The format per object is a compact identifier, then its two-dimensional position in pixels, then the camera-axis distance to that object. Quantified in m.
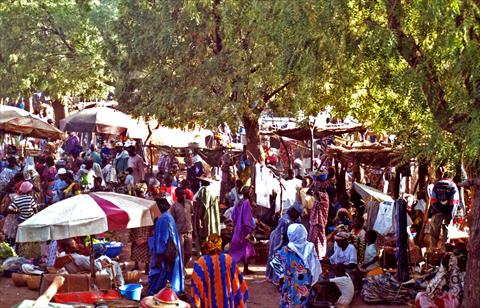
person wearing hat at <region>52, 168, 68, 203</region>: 17.20
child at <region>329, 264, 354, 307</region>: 12.68
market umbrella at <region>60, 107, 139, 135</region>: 22.53
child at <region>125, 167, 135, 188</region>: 19.52
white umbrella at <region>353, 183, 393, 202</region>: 15.89
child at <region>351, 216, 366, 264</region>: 13.92
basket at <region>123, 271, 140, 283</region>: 13.38
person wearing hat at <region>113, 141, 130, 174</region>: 22.53
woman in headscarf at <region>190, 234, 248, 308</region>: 8.74
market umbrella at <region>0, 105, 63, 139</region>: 20.44
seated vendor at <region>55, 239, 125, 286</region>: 12.09
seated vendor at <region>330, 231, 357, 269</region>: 13.34
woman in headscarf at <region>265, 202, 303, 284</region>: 13.24
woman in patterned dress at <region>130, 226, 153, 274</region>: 14.14
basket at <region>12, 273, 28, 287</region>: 13.59
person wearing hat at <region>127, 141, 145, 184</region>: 21.12
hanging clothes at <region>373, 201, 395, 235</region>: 15.04
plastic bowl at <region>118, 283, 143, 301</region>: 11.52
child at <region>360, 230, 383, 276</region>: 13.73
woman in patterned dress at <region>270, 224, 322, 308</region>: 10.03
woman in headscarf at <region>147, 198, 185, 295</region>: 11.56
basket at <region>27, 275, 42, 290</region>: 13.37
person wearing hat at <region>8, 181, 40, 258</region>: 15.27
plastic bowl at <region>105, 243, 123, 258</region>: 15.09
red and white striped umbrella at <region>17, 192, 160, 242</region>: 9.88
